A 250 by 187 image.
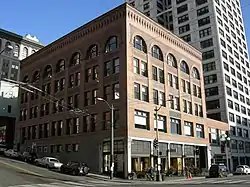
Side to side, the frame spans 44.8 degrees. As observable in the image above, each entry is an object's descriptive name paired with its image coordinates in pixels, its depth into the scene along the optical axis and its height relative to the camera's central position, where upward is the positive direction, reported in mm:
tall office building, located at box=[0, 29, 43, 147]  72125 +21227
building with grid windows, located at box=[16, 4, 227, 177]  39438 +7439
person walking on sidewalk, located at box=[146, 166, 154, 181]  35219 -3058
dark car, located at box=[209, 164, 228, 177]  39878 -3098
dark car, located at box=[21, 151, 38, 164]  46631 -1413
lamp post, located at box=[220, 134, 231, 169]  63234 +1491
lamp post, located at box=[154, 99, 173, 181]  34162 -2984
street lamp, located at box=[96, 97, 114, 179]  33000 -1355
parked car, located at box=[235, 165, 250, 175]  49697 -3708
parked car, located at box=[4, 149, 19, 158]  50384 -866
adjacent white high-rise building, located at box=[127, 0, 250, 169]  71688 +24646
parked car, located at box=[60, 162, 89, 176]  35125 -2437
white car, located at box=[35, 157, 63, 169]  40181 -2004
